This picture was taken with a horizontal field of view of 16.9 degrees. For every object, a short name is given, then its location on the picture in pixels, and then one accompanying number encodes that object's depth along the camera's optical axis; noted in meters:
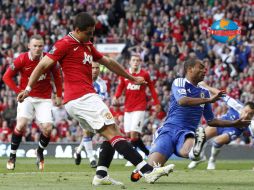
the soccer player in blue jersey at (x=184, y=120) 12.88
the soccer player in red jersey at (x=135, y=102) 20.64
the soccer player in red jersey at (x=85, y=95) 11.58
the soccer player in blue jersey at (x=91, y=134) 18.78
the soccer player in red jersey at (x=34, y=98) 16.61
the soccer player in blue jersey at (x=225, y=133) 17.98
